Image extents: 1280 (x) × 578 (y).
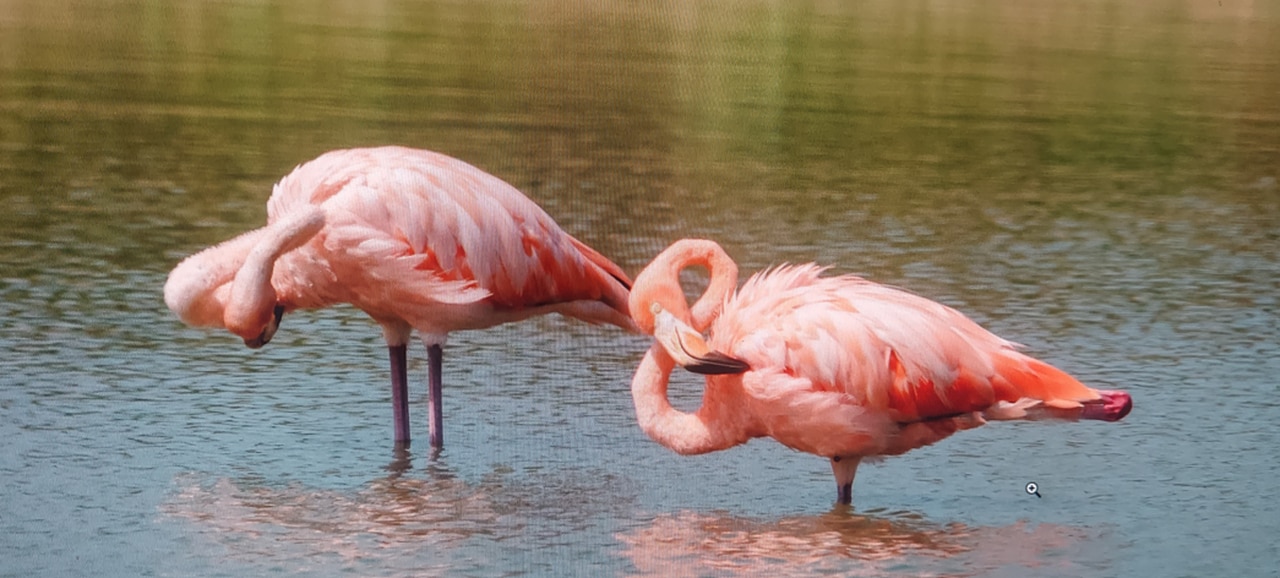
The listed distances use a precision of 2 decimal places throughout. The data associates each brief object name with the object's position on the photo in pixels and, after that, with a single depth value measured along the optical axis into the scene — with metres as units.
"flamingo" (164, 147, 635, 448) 13.18
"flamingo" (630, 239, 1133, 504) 12.02
